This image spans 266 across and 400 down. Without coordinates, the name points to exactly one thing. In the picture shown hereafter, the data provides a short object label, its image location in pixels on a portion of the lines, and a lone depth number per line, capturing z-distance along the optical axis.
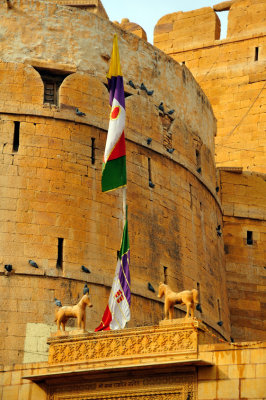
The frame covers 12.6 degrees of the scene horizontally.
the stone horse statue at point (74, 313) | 20.48
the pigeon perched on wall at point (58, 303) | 22.95
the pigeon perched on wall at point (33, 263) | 23.42
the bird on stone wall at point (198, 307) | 26.03
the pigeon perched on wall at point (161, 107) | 27.06
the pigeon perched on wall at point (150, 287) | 24.72
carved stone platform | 18.69
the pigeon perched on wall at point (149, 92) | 26.84
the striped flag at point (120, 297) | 21.08
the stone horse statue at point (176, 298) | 19.47
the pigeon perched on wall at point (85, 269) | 23.78
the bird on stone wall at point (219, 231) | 29.06
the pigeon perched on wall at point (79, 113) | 25.23
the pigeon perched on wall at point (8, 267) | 23.20
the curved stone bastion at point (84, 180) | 23.55
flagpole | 22.09
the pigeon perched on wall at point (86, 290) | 22.47
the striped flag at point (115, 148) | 22.72
